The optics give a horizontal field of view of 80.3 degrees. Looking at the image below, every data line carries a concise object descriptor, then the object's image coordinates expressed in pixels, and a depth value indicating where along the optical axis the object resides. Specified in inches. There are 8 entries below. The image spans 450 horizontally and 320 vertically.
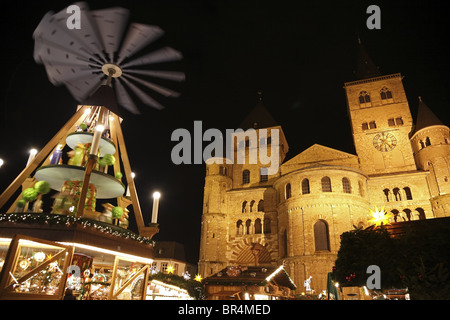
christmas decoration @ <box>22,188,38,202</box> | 333.0
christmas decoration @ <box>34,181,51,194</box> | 343.3
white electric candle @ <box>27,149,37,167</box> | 373.9
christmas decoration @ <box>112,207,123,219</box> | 378.6
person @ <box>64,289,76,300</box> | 257.6
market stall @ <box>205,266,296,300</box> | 468.8
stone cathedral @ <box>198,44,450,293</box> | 1115.3
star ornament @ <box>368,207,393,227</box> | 337.8
